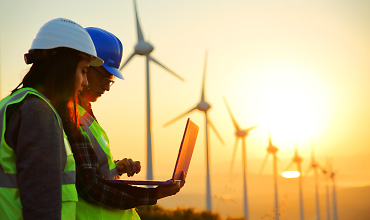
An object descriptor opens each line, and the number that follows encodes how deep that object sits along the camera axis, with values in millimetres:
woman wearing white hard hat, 3029
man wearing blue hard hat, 4117
